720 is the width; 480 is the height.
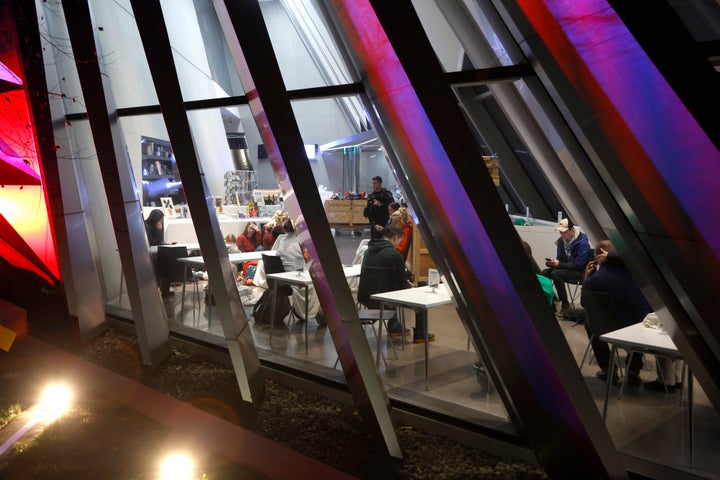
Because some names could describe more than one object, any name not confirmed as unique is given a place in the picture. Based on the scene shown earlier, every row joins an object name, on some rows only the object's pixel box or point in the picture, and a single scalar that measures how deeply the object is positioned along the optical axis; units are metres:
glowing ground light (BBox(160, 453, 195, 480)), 3.38
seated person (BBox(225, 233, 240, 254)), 9.26
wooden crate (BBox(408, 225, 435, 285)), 8.77
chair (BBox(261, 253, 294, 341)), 6.62
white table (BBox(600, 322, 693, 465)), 3.71
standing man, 8.70
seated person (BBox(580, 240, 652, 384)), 4.74
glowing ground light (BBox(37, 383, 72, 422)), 4.48
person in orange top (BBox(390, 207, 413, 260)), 7.48
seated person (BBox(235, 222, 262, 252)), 9.18
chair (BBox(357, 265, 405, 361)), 6.00
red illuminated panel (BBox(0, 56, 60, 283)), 6.50
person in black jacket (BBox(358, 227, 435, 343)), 6.01
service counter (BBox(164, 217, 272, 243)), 10.30
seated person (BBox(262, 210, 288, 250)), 8.59
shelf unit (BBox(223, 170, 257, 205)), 13.16
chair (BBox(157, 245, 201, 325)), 7.95
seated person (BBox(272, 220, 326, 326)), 6.99
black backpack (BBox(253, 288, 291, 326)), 7.10
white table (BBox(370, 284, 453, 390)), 4.99
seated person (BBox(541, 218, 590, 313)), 7.23
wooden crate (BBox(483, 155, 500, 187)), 8.78
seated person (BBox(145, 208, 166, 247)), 8.71
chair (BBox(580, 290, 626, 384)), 4.61
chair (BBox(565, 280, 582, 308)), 7.31
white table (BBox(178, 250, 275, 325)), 7.34
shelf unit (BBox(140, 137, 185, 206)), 10.13
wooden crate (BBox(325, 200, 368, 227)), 16.30
